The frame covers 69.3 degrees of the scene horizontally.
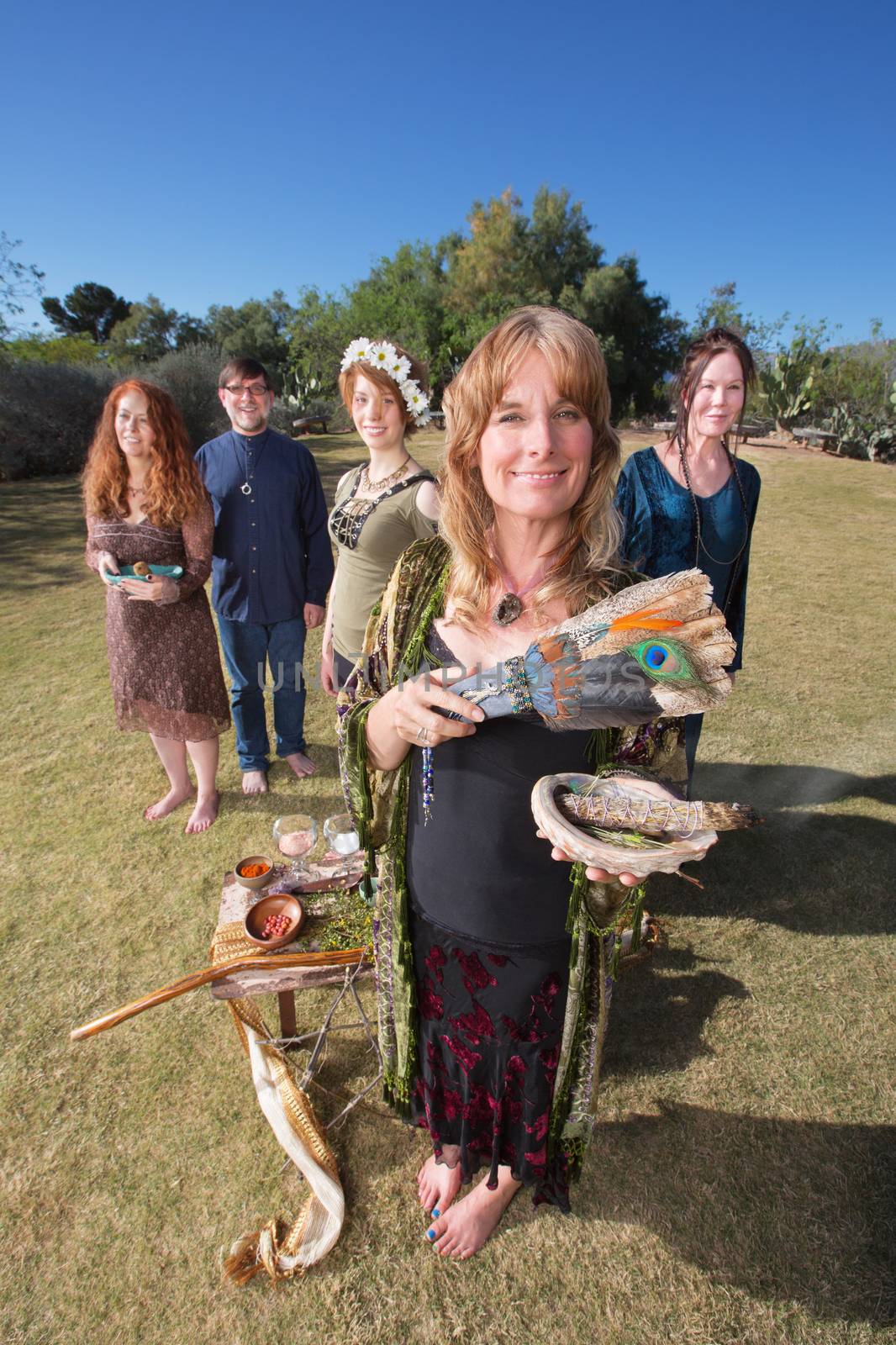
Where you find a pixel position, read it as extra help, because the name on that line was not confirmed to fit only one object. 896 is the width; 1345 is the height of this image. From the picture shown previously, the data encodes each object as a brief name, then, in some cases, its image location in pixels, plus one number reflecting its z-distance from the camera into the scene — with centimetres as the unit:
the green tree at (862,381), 2088
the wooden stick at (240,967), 213
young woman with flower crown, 313
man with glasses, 388
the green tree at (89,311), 5784
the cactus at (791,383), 2145
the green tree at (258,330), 4412
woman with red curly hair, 334
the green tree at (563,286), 3328
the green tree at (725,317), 3184
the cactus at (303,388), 2605
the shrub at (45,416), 1602
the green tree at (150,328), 5353
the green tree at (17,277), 1928
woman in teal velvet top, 286
